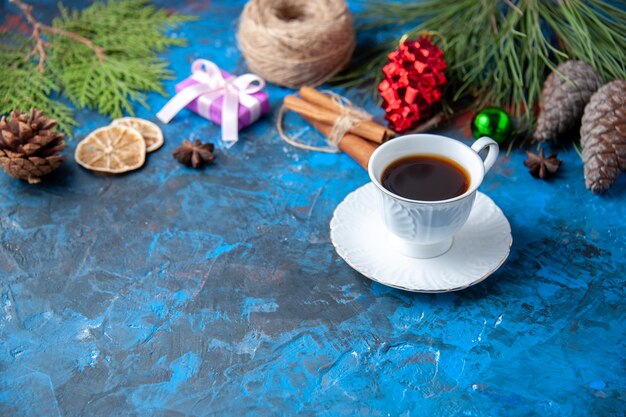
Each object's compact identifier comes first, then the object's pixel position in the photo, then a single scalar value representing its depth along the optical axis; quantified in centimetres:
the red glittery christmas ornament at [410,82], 138
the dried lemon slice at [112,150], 136
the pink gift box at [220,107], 145
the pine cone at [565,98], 132
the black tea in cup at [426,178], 104
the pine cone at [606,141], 121
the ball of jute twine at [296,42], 150
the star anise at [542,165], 127
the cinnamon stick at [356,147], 133
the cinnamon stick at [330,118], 136
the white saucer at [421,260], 104
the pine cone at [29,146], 126
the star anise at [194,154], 135
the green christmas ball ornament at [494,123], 133
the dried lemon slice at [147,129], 142
